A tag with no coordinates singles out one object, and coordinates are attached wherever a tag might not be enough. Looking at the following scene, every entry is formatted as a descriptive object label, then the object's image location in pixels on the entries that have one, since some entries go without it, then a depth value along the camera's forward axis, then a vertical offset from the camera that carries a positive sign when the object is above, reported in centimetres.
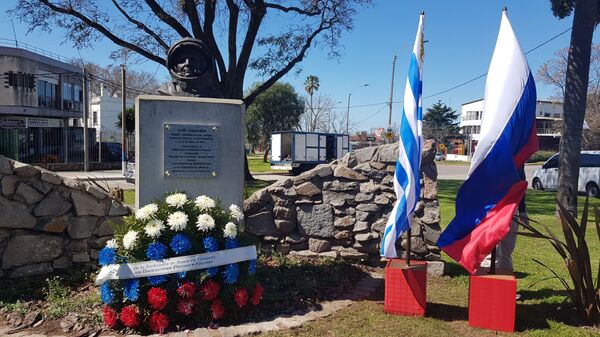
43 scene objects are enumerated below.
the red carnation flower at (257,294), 440 -138
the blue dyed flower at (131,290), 405 -126
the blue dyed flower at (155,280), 413 -119
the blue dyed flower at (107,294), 409 -131
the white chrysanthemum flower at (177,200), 450 -53
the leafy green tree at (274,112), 4428 +341
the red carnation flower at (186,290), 411 -127
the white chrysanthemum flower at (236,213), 480 -68
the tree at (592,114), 4459 +395
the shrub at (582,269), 416 -101
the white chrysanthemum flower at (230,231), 445 -80
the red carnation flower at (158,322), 401 -152
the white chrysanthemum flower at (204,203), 455 -56
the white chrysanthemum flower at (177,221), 429 -70
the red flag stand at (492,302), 408 -131
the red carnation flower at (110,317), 407 -150
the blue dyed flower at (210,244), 434 -90
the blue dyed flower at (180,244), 423 -89
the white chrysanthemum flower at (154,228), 422 -75
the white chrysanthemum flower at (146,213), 434 -63
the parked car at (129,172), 1891 -118
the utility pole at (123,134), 2102 +45
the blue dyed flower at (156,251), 418 -95
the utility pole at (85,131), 2485 +62
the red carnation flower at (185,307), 408 -140
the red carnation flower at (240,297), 426 -136
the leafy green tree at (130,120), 3275 +165
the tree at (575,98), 987 +124
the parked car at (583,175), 1741 -80
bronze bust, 552 +93
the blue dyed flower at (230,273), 432 -117
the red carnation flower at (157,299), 402 -132
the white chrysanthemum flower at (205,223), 437 -72
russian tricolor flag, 420 -3
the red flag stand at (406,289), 442 -131
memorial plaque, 508 -6
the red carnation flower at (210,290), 418 -129
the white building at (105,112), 5566 +377
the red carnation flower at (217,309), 418 -145
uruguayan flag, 445 -5
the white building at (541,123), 6256 +454
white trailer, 2694 -5
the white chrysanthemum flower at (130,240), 418 -86
